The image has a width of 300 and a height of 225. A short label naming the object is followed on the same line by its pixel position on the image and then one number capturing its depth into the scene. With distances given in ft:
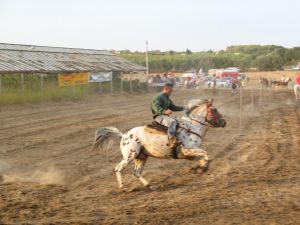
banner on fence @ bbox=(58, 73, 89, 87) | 123.26
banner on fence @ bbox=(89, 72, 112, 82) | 135.44
